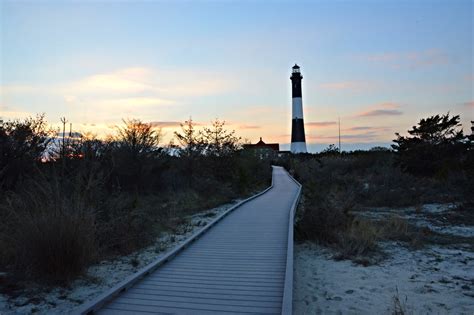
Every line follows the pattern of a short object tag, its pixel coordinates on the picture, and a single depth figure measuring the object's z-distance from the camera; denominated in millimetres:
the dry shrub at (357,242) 7754
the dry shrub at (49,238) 5371
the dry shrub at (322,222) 9086
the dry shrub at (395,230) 9435
